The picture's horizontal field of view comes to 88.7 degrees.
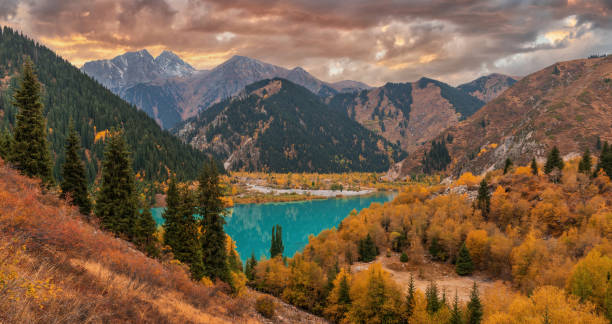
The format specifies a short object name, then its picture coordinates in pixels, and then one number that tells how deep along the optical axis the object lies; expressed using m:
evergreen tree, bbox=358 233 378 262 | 67.62
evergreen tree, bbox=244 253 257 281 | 61.72
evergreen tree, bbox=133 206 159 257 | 35.41
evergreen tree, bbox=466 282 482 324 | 36.25
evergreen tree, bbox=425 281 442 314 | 39.56
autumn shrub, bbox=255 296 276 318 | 40.16
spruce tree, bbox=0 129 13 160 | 36.69
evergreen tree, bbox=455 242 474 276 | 58.69
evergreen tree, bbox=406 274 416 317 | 43.16
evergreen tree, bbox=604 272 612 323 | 34.75
